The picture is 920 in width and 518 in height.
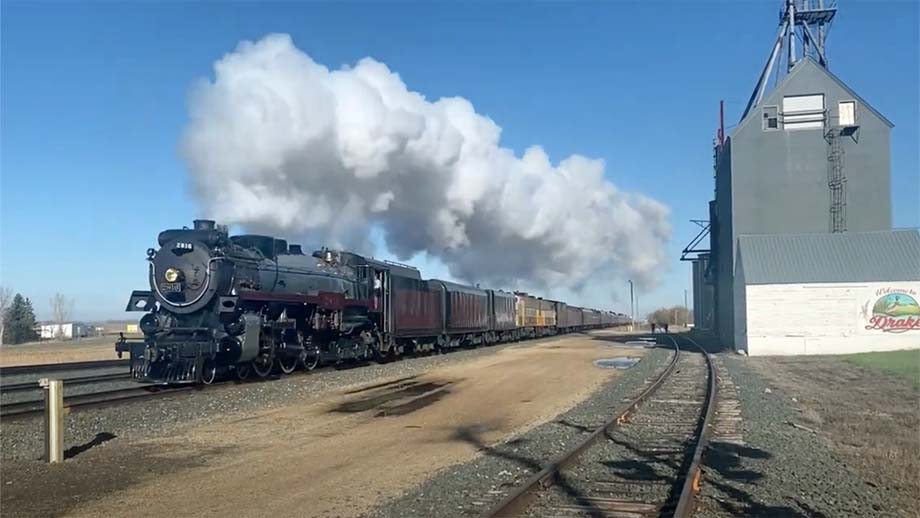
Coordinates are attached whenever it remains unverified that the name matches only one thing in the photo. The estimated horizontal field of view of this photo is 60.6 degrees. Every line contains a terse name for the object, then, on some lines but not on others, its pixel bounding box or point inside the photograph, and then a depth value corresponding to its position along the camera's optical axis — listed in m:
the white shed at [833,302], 32.19
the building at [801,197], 33.56
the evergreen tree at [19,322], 82.31
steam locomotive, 17.75
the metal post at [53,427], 9.76
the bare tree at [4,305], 85.06
